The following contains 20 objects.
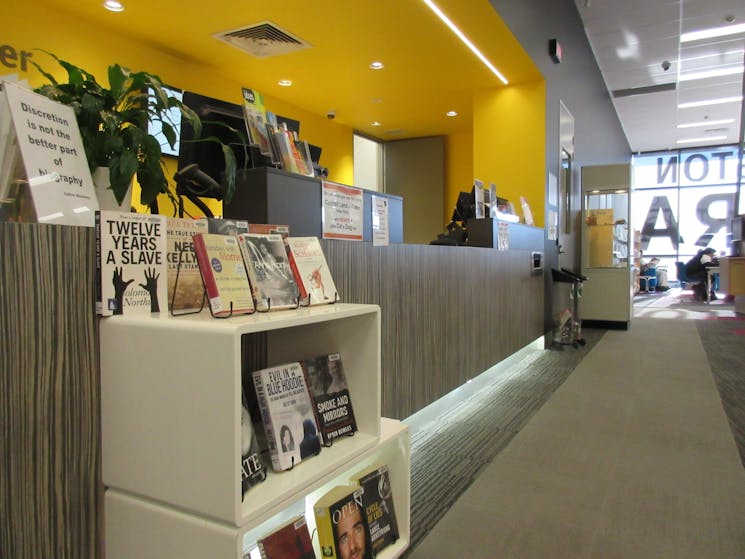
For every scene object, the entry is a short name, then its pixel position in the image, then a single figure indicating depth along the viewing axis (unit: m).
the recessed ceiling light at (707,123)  10.76
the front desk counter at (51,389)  0.96
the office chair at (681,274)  12.57
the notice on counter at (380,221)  2.17
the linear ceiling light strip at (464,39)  3.97
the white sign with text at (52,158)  1.03
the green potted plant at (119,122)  1.18
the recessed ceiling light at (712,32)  6.57
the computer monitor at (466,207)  3.79
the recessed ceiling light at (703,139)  12.24
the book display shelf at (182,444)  0.94
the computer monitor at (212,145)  1.72
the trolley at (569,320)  5.36
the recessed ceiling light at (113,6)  3.97
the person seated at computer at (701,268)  10.62
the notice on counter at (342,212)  1.89
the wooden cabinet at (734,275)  7.68
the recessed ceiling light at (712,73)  7.98
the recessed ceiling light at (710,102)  9.37
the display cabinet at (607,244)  6.47
